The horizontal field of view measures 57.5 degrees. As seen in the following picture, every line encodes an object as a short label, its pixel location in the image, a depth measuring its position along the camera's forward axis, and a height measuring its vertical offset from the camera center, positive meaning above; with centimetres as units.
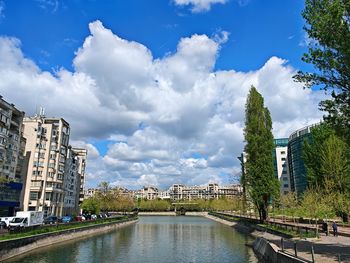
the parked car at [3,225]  4765 -279
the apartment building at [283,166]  17625 +2309
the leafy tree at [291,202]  5014 +106
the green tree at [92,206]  10581 +27
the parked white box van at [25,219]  4952 -198
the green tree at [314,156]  6019 +1008
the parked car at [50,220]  6302 -267
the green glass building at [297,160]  13338 +2134
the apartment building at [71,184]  10175 +750
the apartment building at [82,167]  13525 +1663
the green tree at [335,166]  5372 +721
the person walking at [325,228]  3888 -226
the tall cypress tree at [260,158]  5809 +914
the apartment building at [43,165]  8562 +1107
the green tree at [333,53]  2228 +1134
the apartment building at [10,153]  6975 +1184
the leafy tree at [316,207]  3900 +24
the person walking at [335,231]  3713 -248
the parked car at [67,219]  6756 -260
